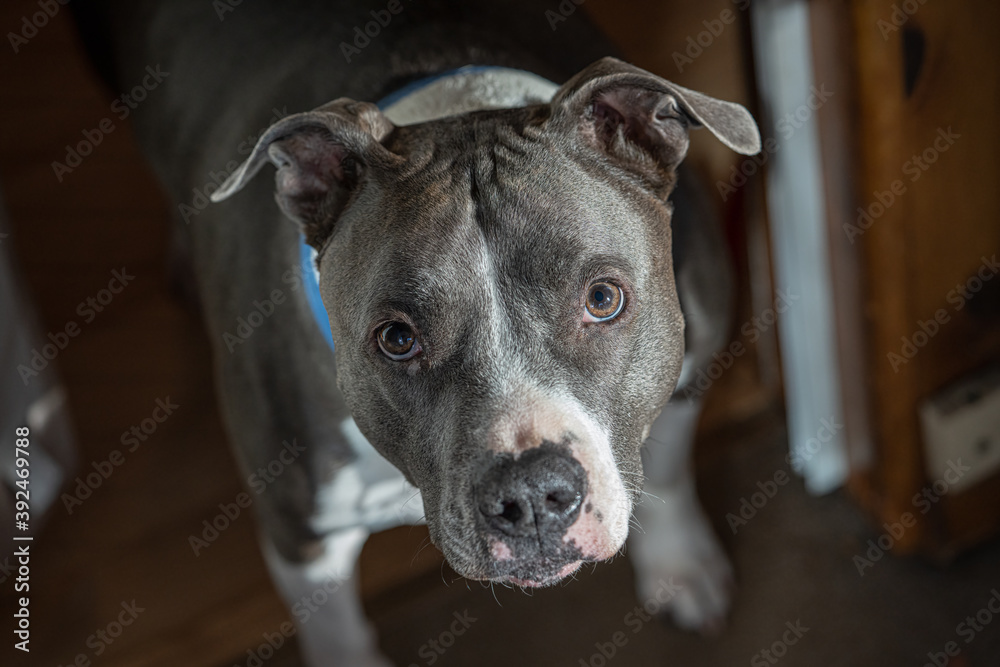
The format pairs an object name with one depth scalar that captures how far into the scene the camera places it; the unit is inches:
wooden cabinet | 31.5
